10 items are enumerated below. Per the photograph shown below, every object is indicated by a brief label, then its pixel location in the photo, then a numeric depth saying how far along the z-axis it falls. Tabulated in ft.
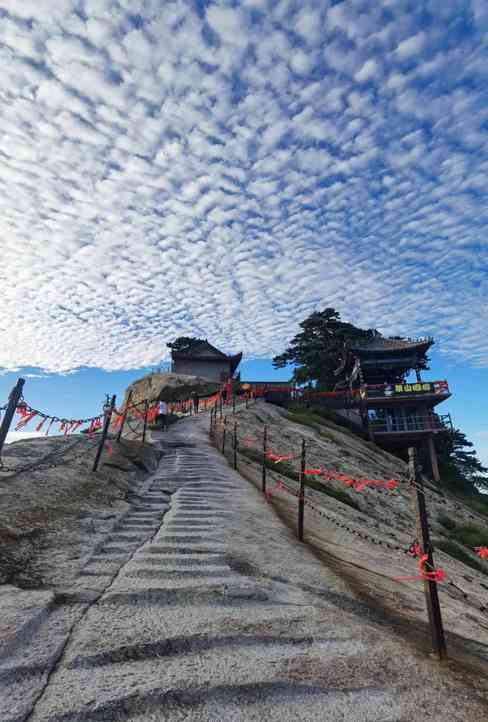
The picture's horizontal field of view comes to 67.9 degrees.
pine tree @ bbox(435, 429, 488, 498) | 91.43
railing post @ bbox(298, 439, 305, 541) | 19.98
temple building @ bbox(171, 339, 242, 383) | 141.18
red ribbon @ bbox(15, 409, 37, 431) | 23.01
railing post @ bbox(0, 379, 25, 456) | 20.27
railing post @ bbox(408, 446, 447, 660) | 10.27
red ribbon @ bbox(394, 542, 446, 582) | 10.68
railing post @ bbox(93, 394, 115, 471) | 27.51
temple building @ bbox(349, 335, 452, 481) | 90.17
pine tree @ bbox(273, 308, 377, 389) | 118.93
